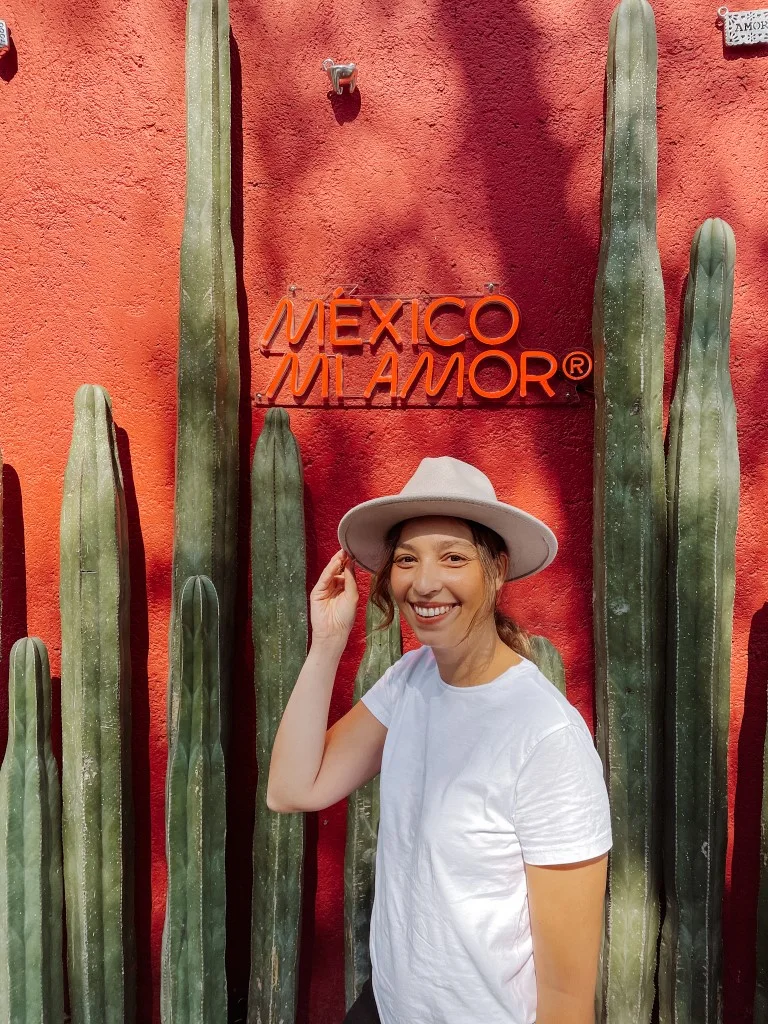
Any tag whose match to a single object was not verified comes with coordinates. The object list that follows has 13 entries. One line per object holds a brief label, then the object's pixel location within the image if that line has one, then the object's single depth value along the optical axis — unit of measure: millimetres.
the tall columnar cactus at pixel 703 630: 2230
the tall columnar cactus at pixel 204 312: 2328
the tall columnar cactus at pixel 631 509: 2250
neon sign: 2492
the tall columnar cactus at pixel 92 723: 2326
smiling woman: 1152
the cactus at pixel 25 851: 2287
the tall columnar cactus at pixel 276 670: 2365
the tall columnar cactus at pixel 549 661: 2264
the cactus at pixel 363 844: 2328
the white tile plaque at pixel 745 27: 2389
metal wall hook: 2428
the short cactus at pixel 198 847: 2152
